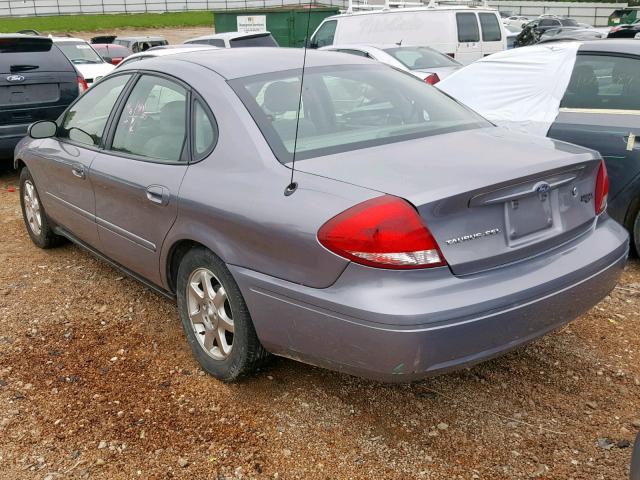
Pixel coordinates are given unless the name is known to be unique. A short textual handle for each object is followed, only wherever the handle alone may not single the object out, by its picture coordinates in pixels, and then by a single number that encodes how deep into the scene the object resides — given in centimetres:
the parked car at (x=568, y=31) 1873
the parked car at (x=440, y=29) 1400
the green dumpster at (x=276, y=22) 2490
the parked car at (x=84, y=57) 1284
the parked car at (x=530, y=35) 2164
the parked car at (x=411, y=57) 1038
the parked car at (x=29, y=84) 725
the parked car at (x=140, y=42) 2455
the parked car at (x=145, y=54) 989
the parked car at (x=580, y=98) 445
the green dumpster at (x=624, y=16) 3933
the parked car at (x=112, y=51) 2055
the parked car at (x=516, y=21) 3697
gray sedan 245
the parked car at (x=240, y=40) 1420
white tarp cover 500
